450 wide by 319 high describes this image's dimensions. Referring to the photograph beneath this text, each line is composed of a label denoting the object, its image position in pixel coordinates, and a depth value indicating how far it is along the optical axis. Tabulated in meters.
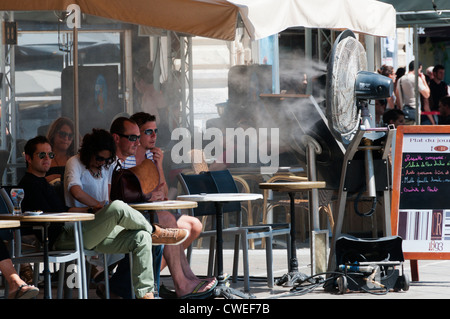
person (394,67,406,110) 27.75
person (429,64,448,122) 29.83
